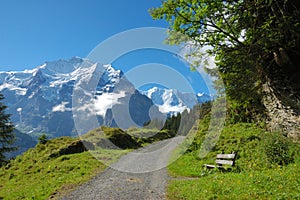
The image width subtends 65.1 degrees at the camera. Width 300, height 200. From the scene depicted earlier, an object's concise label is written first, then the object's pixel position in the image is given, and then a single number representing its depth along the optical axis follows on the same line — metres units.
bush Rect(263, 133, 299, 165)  13.10
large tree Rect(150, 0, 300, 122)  11.93
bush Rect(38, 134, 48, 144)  33.53
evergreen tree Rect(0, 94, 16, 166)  37.99
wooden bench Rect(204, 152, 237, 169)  14.84
